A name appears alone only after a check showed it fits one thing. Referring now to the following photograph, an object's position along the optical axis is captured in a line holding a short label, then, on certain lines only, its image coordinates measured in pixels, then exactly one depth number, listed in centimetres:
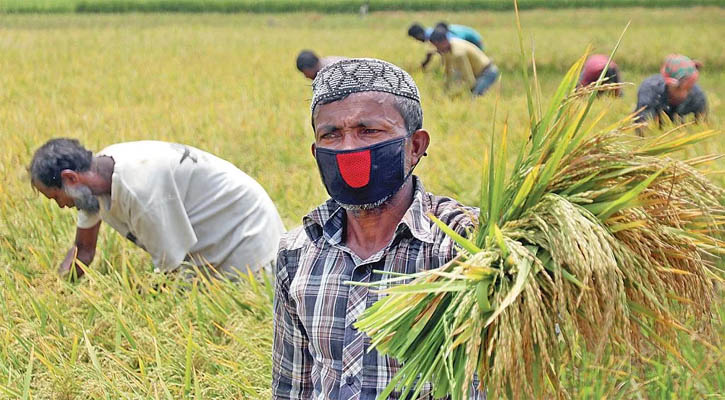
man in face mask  153
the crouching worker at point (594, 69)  686
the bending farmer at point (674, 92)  540
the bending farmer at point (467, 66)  840
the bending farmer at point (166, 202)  326
